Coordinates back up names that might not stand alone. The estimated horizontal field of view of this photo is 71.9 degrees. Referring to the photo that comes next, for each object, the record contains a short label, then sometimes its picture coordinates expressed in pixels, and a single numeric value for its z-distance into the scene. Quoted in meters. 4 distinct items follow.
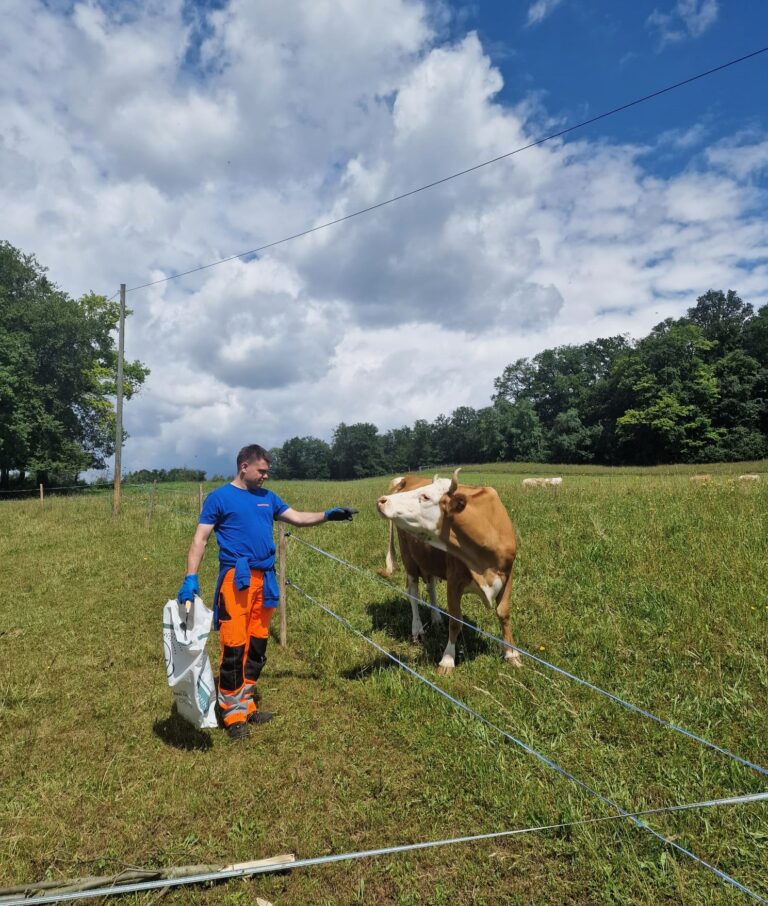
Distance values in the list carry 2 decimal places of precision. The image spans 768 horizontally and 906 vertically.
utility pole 17.77
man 4.15
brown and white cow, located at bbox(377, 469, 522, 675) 4.98
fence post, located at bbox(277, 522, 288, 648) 6.20
